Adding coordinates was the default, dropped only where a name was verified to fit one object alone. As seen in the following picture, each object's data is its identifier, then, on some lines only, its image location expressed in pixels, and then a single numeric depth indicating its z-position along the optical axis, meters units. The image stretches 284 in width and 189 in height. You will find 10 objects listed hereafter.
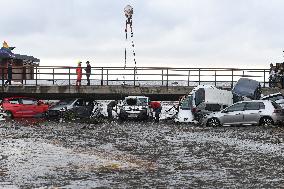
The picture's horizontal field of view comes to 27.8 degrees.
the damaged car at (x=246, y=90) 31.64
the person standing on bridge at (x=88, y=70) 35.62
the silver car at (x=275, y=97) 30.45
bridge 35.78
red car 34.66
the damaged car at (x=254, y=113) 27.17
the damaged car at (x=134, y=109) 34.16
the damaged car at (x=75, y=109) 34.75
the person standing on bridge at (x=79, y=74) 36.16
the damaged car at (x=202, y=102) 30.64
